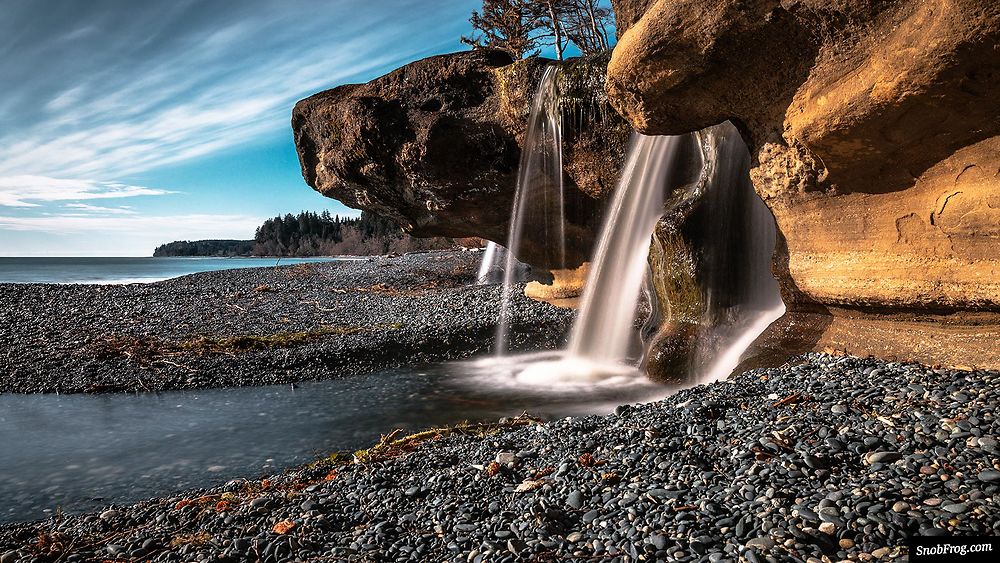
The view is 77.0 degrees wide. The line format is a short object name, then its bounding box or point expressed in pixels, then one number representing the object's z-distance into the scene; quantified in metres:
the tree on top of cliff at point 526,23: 21.12
